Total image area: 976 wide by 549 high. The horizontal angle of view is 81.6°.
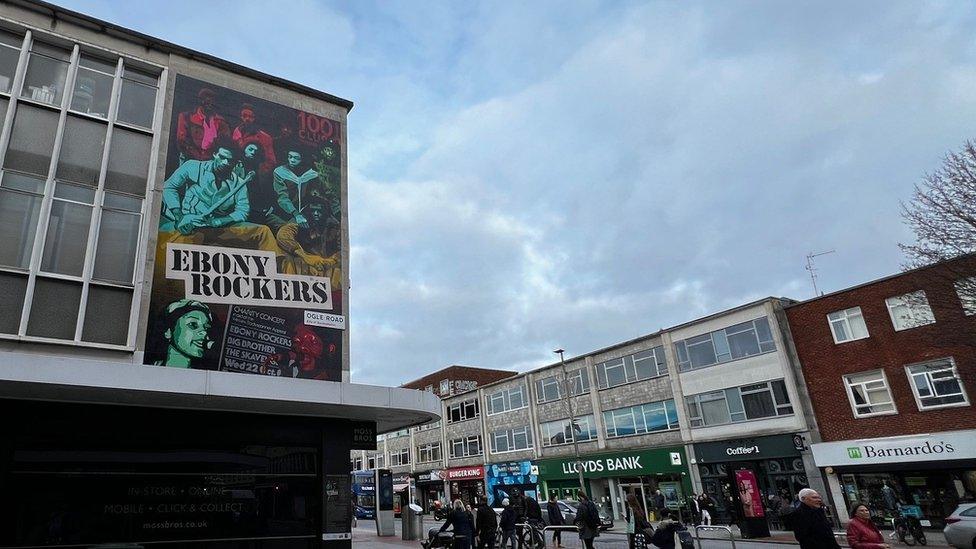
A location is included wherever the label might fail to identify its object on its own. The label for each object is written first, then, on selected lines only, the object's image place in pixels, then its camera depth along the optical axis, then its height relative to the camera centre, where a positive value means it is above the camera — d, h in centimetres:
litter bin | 2348 -165
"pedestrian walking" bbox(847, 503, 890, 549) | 736 -118
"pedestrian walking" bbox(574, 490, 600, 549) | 1369 -133
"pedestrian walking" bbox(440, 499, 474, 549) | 1331 -113
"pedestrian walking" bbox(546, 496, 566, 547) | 1727 -138
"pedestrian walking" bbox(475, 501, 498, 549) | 1378 -124
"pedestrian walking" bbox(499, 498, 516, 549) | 1513 -130
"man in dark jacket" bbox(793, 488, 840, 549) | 714 -99
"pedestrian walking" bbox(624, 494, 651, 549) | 1139 -124
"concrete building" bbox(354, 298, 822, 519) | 2717 +217
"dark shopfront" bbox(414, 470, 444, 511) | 5154 -82
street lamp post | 3500 +335
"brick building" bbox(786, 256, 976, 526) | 2108 +186
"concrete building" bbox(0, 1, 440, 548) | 955 +391
